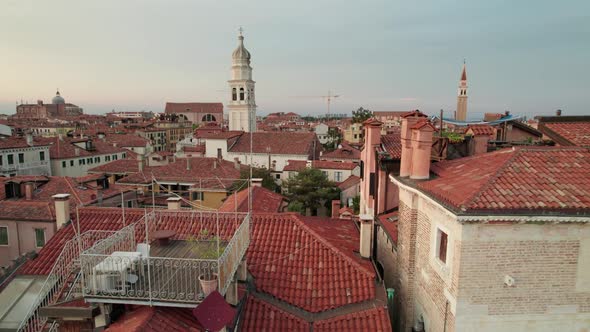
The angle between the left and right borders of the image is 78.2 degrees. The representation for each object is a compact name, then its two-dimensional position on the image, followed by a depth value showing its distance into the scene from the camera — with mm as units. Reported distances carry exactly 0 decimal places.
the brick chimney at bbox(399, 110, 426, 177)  8844
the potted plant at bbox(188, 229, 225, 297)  5773
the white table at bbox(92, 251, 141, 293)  5836
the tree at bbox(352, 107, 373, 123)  86500
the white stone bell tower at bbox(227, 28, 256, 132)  61312
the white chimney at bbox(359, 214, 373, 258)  10070
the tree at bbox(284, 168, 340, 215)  32738
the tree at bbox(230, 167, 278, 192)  35000
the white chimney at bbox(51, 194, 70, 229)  11266
